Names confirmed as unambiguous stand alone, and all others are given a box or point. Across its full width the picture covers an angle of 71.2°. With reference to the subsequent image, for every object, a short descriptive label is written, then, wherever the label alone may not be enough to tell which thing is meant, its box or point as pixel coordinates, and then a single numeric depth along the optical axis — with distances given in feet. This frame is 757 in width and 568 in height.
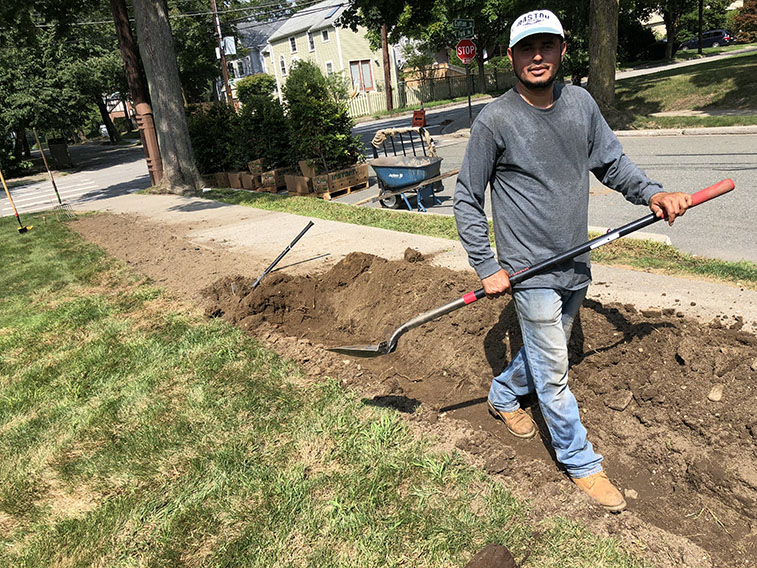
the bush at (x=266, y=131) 42.55
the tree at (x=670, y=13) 104.78
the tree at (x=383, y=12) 58.75
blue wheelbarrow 30.14
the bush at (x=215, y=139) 48.16
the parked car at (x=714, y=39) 136.77
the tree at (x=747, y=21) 114.32
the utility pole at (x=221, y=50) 101.33
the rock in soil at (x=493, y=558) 7.06
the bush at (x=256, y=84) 135.64
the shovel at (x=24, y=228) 36.30
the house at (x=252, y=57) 173.47
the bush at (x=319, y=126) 37.63
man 7.91
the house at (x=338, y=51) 130.72
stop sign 54.49
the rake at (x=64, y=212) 42.12
